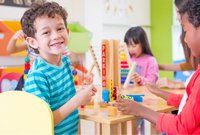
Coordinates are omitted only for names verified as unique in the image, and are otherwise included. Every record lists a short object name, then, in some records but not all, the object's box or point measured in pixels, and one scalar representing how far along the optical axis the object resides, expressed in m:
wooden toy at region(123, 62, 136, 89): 1.61
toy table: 0.94
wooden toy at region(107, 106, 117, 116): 0.99
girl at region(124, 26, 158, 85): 2.16
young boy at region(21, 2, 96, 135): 0.93
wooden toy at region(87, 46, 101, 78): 1.38
